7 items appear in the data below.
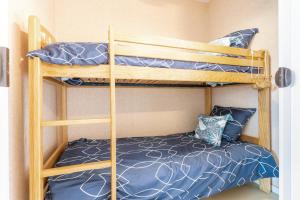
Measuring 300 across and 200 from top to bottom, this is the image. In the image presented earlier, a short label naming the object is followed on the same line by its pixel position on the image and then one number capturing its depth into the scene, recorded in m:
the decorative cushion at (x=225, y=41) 2.16
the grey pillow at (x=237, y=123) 2.14
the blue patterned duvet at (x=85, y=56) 1.15
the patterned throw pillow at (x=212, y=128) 2.02
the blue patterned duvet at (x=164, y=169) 1.21
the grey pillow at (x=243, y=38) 2.16
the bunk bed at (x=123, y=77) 1.13
